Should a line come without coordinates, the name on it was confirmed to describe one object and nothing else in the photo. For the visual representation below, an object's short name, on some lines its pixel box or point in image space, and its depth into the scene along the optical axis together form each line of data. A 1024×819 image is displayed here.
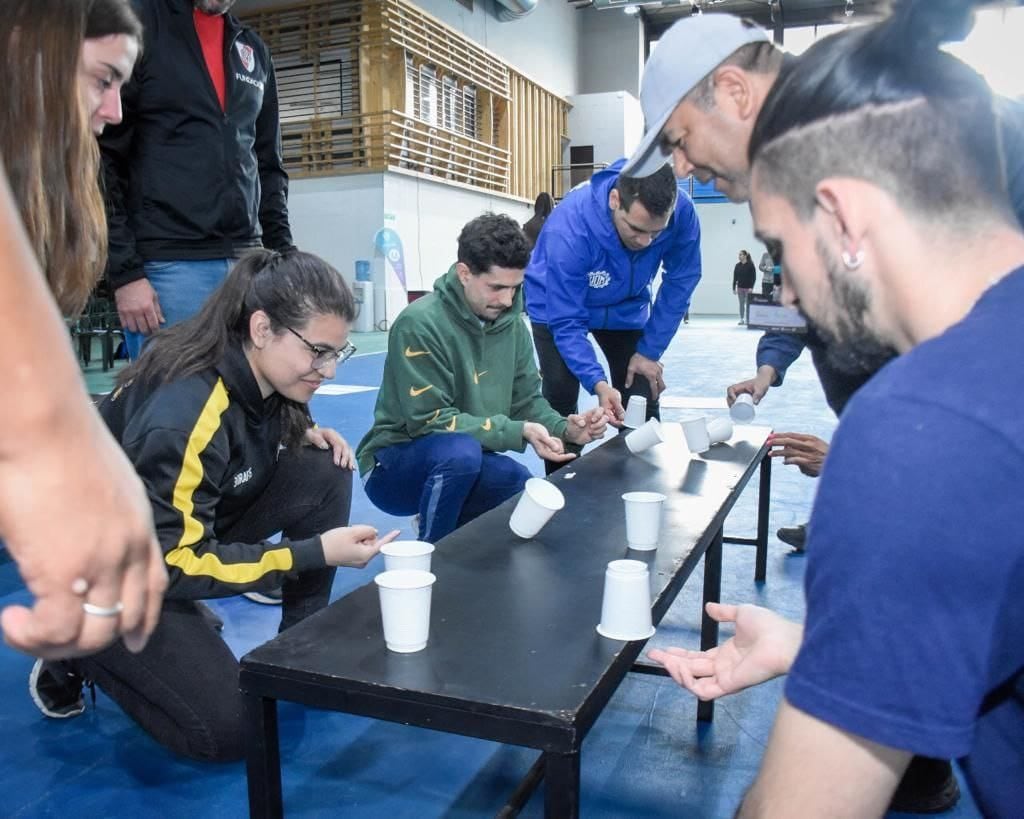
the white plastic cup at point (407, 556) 1.31
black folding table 0.97
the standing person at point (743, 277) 16.73
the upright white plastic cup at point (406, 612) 1.11
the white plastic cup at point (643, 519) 1.54
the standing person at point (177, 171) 2.27
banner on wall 11.61
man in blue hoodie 3.05
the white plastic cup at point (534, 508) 1.57
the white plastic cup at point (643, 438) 2.37
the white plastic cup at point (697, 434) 2.42
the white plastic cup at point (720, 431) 2.60
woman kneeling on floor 1.63
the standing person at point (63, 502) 0.52
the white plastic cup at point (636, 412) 2.71
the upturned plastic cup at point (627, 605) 1.17
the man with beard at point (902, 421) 0.57
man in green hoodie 2.52
